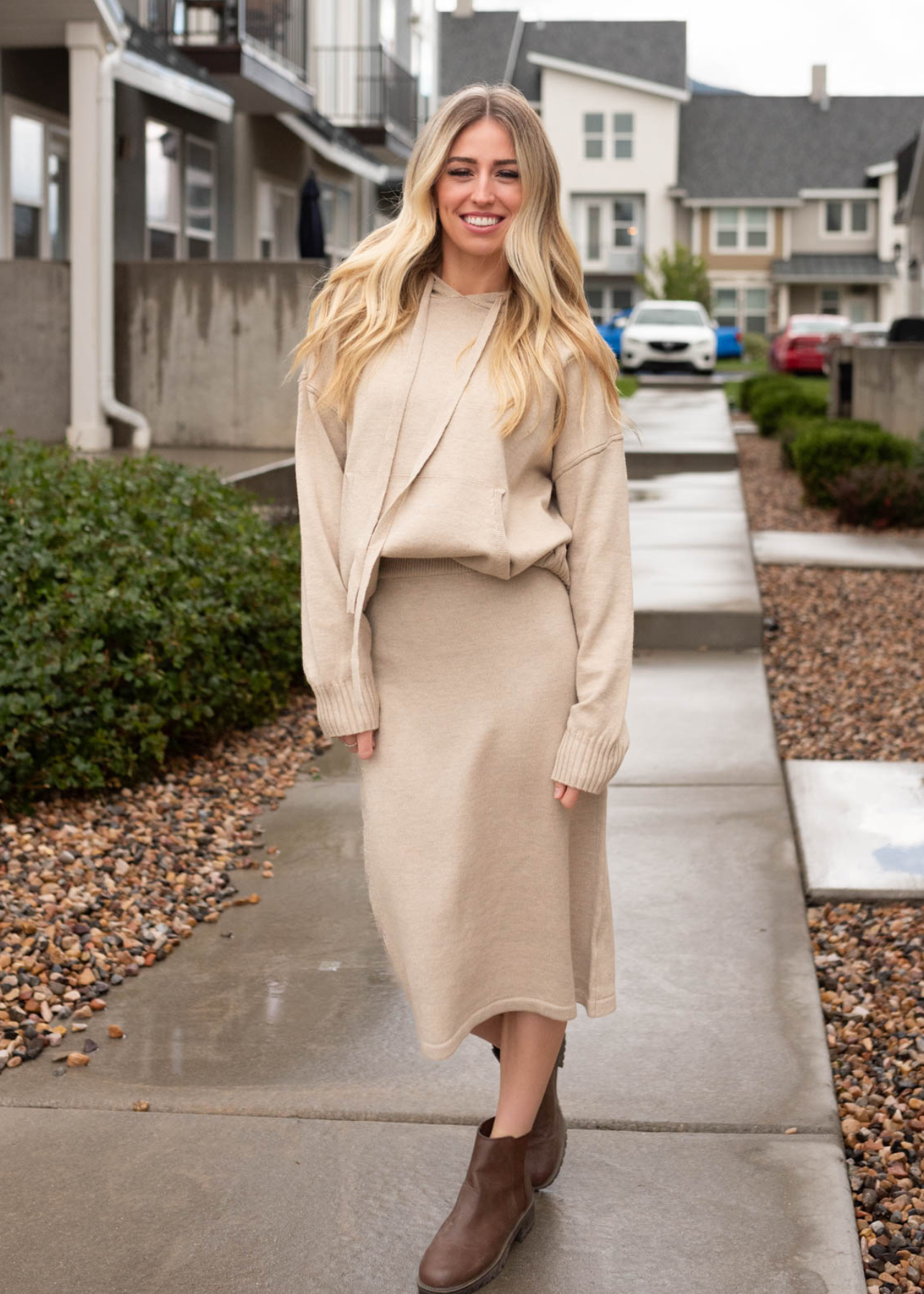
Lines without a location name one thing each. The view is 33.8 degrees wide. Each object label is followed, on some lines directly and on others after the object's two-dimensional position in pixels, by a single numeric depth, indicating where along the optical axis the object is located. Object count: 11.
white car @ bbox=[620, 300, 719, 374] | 27.91
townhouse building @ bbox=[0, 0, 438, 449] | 11.47
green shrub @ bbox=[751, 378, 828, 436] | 17.41
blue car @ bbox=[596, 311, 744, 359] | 39.81
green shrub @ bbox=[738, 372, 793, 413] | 20.52
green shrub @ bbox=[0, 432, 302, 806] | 4.81
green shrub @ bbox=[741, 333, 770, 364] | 45.12
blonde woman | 2.53
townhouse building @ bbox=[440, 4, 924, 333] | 48.88
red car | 31.77
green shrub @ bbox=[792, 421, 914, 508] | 11.56
